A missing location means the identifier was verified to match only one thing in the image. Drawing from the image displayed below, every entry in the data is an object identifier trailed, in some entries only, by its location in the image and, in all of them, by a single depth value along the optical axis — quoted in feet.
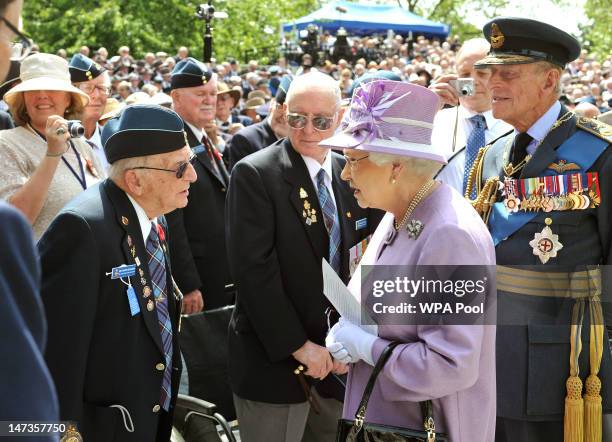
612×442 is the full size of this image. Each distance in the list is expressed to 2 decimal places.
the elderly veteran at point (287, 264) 11.67
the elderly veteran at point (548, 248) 11.00
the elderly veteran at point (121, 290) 8.82
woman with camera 12.71
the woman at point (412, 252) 8.06
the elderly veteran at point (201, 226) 16.16
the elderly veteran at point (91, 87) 18.25
